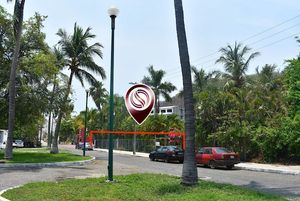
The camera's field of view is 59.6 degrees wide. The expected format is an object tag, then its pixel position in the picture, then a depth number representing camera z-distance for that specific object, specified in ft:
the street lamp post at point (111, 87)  29.98
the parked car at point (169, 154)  69.65
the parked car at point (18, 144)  145.23
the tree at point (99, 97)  167.63
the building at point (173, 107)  170.22
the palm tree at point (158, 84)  119.31
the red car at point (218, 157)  54.15
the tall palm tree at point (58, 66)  63.95
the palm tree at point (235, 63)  97.53
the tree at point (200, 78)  107.35
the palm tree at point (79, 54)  77.92
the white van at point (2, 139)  109.89
